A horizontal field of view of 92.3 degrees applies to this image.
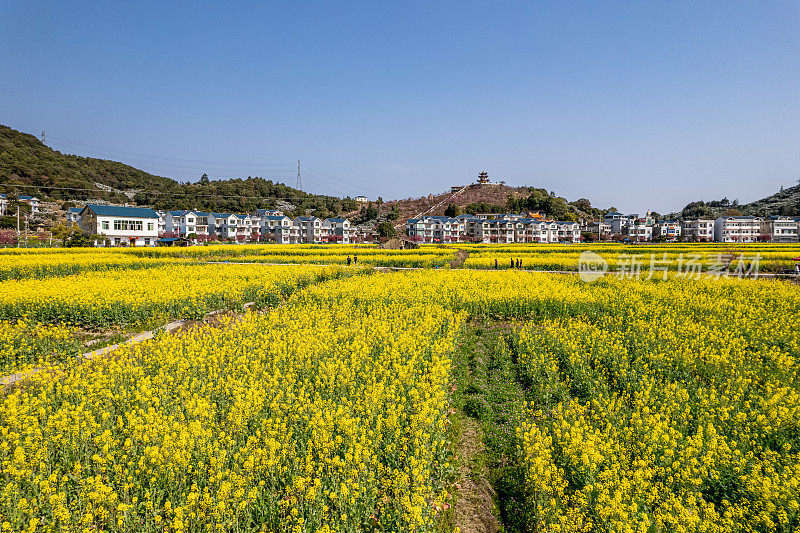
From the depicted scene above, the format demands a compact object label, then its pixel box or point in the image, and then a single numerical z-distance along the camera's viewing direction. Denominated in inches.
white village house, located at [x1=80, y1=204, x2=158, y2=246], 2348.7
